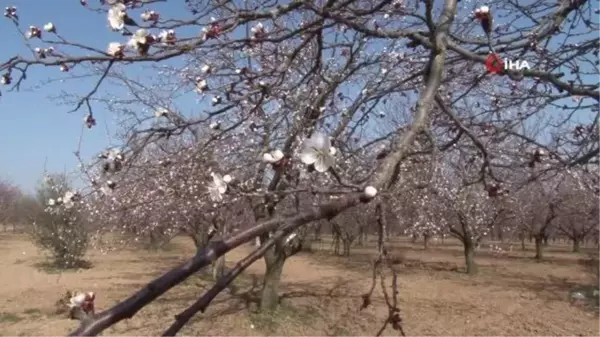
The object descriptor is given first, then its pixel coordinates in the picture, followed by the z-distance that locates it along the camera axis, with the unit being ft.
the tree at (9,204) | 128.98
